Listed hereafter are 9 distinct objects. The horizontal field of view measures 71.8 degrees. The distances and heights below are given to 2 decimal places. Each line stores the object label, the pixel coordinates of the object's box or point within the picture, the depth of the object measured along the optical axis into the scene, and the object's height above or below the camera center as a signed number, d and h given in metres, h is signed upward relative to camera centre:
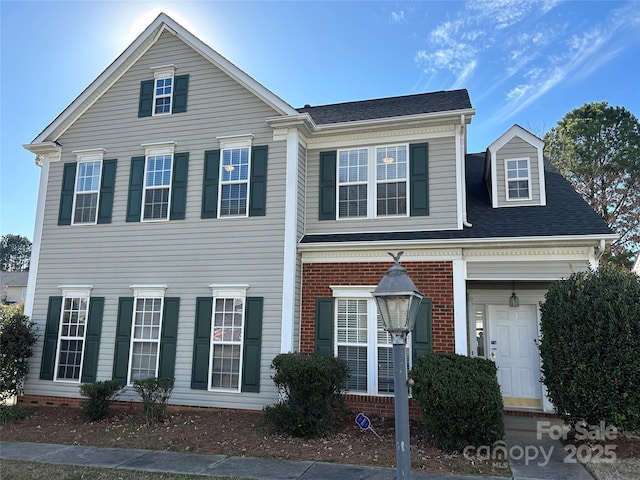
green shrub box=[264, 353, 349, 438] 7.45 -1.23
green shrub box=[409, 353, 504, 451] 6.36 -1.11
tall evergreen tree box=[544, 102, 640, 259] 17.92 +6.86
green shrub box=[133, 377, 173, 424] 8.55 -1.43
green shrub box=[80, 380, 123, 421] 8.80 -1.53
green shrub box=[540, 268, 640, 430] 6.13 -0.28
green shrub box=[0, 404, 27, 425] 9.09 -1.94
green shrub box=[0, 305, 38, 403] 9.77 -0.70
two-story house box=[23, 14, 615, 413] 8.73 +1.89
